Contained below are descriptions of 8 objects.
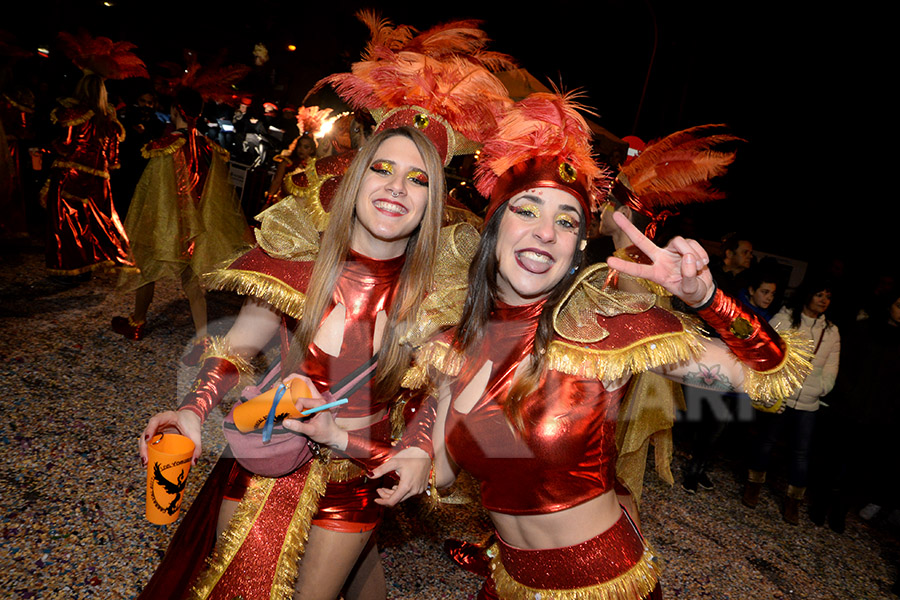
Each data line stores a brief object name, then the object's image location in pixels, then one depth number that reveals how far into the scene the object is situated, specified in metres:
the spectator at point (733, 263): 5.19
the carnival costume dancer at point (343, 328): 1.70
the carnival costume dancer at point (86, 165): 5.32
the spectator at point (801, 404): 4.46
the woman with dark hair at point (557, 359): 1.49
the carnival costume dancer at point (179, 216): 4.90
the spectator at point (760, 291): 4.63
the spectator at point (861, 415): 4.60
